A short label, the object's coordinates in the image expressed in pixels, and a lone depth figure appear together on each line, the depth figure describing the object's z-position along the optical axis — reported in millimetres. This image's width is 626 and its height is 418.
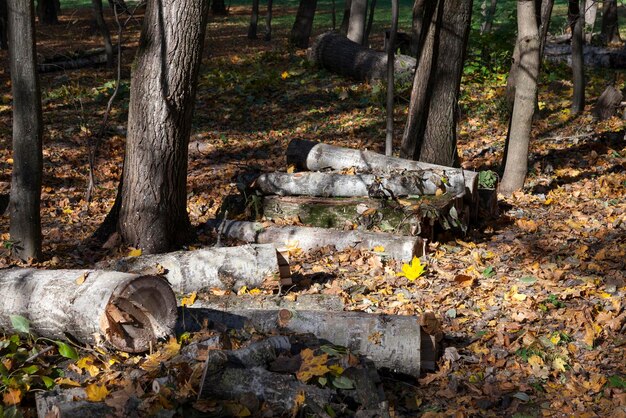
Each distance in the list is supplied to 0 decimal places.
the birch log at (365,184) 8938
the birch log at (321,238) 7895
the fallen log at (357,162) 9062
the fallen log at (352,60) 15777
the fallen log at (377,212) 8375
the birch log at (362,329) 5477
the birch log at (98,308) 5223
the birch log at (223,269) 7164
